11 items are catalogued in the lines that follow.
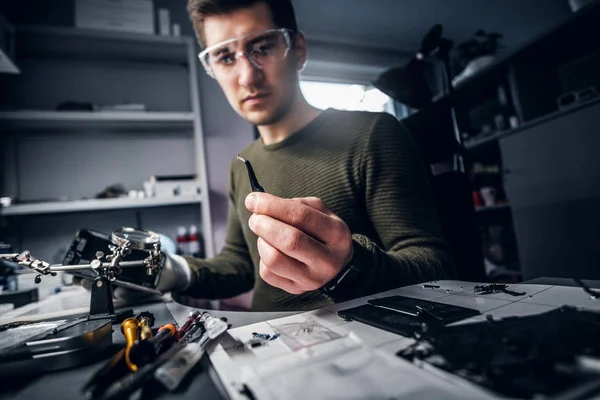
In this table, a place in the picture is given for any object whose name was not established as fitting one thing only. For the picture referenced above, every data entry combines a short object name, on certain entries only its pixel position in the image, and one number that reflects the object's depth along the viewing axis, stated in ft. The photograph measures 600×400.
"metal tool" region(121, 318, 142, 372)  1.24
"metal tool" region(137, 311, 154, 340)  1.24
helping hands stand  1.63
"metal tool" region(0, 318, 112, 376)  1.11
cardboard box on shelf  5.79
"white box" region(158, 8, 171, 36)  6.42
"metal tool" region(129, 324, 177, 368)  0.97
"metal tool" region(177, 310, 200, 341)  1.24
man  2.25
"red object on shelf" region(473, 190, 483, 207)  6.86
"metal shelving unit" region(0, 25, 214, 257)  5.56
